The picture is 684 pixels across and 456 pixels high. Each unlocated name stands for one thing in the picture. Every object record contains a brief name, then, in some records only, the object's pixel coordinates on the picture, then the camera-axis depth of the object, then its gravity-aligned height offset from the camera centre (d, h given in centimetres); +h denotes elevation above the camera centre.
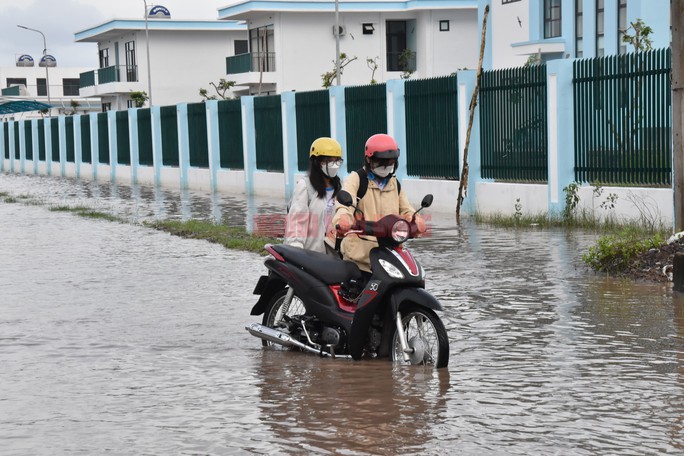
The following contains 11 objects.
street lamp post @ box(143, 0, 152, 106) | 5973 +503
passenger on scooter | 838 -33
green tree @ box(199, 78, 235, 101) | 6088 +384
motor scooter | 742 -95
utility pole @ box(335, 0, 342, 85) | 4249 +327
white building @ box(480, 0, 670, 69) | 3378 +380
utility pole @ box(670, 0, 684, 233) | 1192 +42
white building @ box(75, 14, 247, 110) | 6719 +609
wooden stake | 1889 +4
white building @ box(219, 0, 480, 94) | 5575 +554
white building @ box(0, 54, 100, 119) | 10956 +836
